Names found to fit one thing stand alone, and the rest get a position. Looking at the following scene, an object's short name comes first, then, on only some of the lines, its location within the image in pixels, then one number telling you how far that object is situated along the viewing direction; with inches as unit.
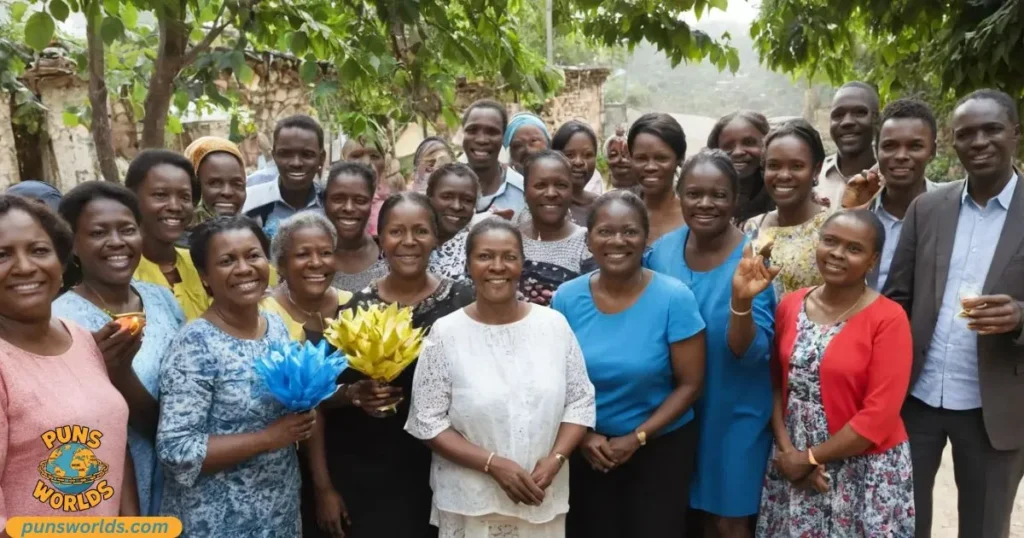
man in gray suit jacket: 126.3
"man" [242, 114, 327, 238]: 174.4
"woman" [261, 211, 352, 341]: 128.7
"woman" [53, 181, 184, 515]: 111.7
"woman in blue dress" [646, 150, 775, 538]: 132.7
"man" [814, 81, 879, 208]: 168.2
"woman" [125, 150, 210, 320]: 133.3
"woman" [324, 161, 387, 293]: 155.9
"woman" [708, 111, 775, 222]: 179.5
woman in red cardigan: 120.3
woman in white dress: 116.9
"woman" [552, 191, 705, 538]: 125.6
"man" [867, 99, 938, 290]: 142.3
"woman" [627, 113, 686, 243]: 157.8
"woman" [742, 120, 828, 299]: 141.0
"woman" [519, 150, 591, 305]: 158.2
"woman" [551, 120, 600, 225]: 193.2
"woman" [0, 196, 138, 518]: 87.7
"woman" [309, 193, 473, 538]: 127.8
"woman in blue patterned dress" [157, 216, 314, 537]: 106.0
